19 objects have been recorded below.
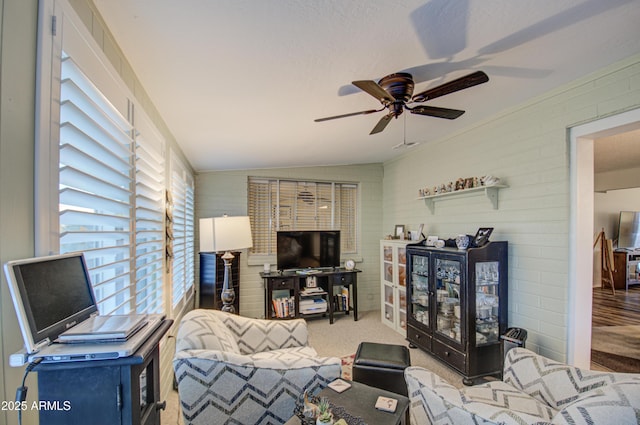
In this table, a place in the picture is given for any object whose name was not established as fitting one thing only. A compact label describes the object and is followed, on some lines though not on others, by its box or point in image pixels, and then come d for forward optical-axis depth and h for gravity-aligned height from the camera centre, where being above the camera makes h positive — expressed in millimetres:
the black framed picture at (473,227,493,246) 2877 -228
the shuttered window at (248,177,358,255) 4797 +95
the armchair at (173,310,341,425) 1539 -928
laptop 691 -287
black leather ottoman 2215 -1214
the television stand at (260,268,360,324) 4289 -1167
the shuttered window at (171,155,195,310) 2803 -207
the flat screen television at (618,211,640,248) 6742 -388
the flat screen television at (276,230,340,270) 4445 -553
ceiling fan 1754 +817
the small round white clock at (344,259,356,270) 4738 -832
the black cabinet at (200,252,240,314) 3768 -866
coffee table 1424 -1017
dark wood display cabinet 2770 -959
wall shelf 3043 +242
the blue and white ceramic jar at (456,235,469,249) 2936 -286
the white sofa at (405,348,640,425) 1062 -924
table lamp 2580 -178
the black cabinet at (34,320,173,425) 729 -463
